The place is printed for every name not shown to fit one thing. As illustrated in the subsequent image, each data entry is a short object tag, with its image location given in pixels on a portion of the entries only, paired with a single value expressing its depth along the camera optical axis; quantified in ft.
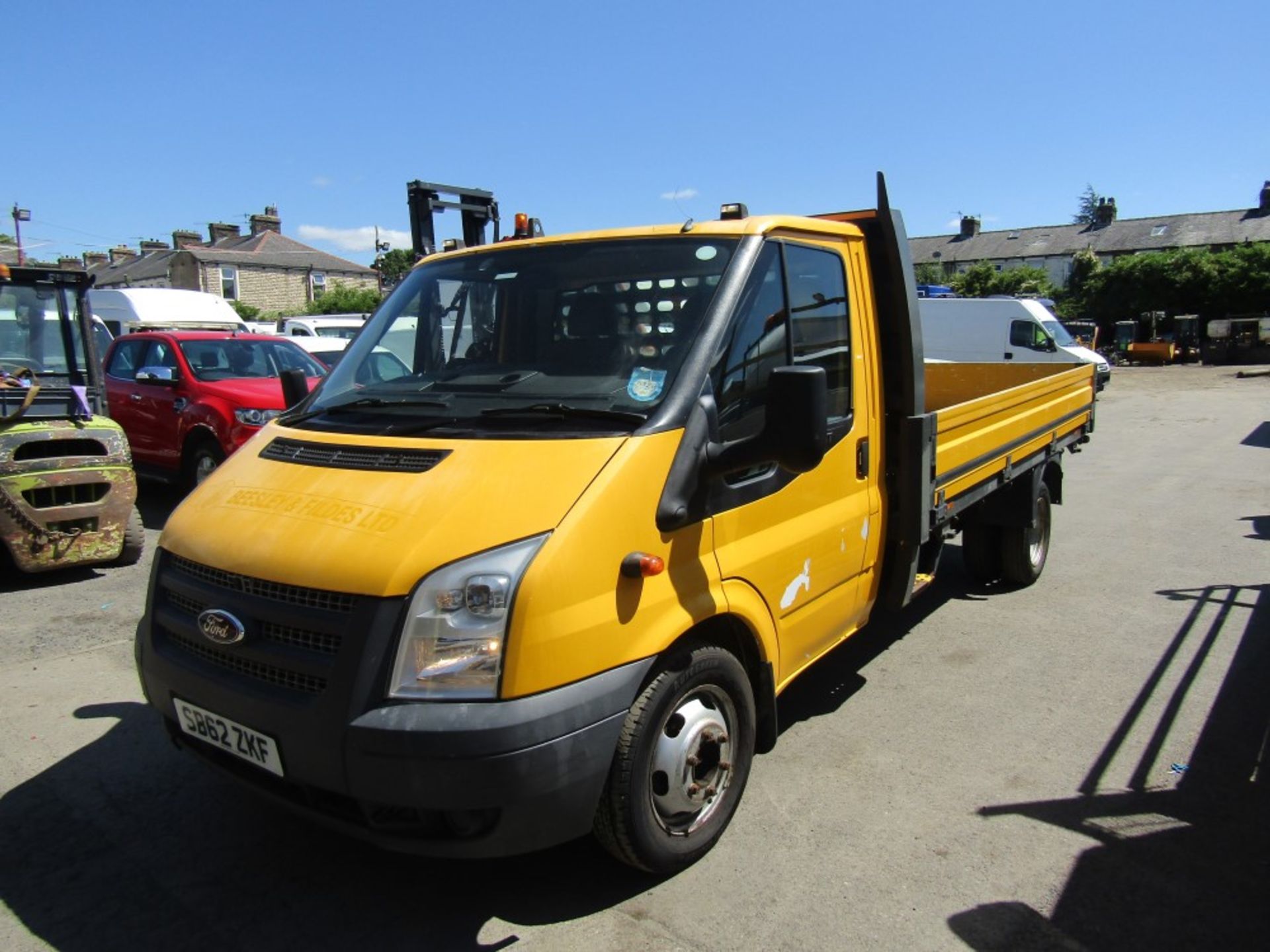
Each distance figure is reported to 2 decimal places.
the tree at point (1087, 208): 255.29
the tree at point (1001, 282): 144.15
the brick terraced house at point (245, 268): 150.10
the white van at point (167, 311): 52.95
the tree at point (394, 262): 197.98
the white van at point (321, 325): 68.64
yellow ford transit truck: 8.05
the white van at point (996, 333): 68.80
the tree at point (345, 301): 143.02
